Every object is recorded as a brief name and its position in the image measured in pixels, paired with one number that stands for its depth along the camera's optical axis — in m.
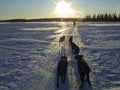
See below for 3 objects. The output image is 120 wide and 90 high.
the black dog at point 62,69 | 3.37
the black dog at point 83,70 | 3.16
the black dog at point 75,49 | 5.59
